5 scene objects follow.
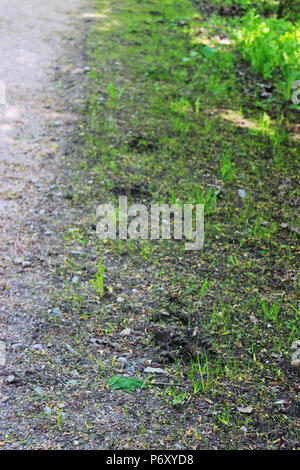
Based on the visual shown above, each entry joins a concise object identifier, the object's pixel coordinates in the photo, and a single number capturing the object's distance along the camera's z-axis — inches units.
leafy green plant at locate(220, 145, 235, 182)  161.6
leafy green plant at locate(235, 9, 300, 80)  212.8
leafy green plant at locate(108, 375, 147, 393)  95.6
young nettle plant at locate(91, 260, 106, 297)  117.7
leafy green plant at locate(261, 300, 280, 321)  112.7
